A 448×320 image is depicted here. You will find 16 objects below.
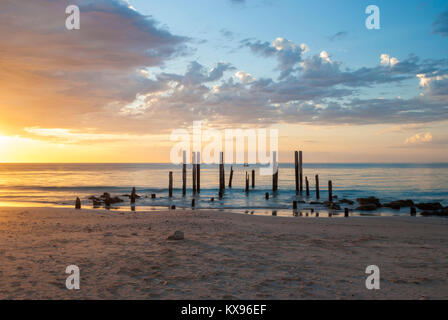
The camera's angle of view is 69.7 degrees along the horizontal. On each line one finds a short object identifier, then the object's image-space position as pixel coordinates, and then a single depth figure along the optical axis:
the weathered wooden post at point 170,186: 37.62
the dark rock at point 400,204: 28.43
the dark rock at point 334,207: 26.86
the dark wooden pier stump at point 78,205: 23.74
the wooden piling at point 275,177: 41.94
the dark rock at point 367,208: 27.23
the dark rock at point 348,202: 31.79
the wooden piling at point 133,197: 31.44
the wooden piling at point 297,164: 39.93
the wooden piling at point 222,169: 41.49
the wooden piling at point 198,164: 42.22
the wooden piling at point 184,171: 39.31
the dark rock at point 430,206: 26.46
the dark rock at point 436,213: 23.49
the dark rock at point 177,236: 11.02
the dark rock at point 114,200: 30.75
